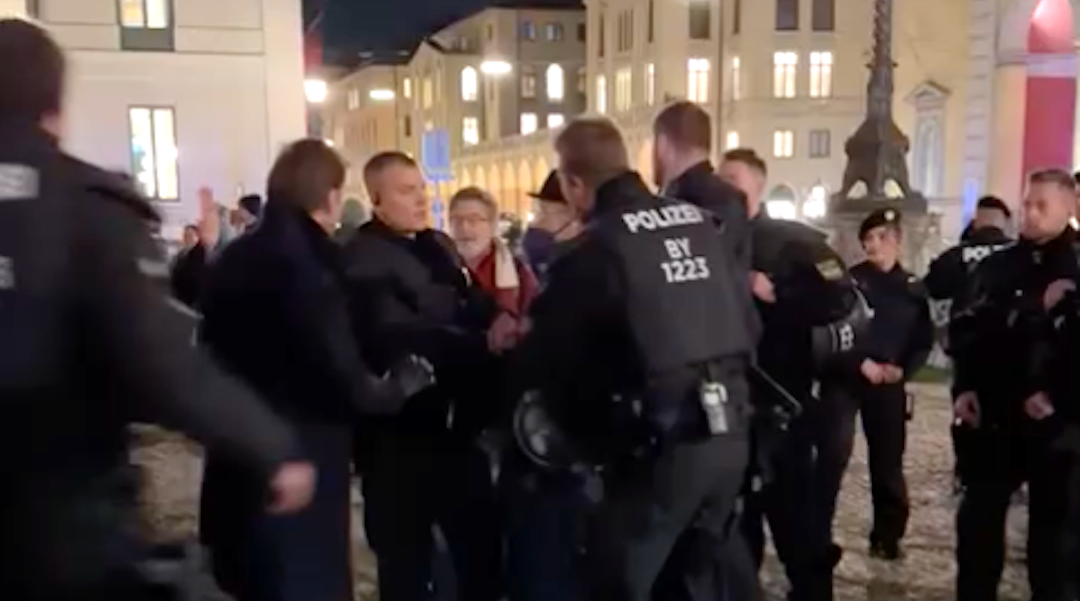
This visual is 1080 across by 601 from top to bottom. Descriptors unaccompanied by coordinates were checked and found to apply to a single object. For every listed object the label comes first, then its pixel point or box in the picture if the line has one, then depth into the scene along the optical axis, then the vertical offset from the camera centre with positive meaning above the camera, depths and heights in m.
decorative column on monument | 15.44 -0.39
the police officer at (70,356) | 2.58 -0.46
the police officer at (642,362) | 3.99 -0.76
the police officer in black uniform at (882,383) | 6.36 -1.35
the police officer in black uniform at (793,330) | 5.31 -0.87
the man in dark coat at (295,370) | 4.10 -0.79
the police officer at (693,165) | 4.70 -0.13
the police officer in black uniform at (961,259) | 7.72 -0.82
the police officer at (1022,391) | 5.27 -1.13
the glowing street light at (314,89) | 29.63 +1.11
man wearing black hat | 5.79 -0.44
